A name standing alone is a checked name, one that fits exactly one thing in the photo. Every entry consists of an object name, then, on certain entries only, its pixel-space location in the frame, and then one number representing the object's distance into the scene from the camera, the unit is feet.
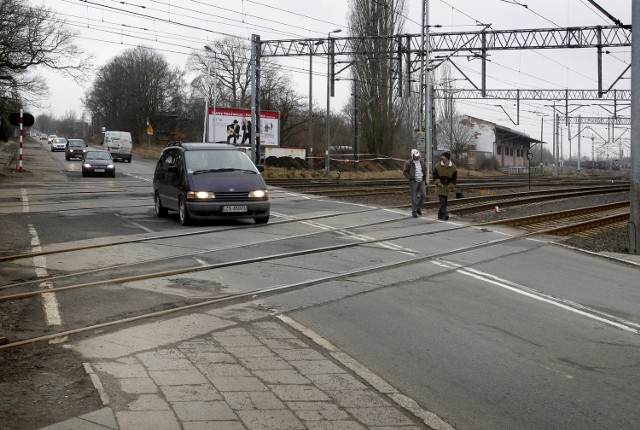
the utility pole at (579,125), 272.35
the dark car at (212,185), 52.54
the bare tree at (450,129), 261.85
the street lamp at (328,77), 127.24
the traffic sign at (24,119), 119.44
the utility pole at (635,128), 51.39
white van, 198.18
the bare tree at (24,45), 109.50
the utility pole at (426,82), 115.03
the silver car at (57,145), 264.80
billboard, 160.76
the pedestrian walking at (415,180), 62.56
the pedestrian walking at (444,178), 61.41
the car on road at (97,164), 123.75
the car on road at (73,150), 197.36
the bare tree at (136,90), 303.27
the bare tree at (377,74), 175.73
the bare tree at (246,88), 236.84
